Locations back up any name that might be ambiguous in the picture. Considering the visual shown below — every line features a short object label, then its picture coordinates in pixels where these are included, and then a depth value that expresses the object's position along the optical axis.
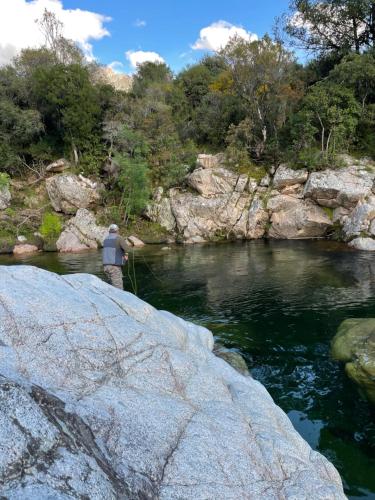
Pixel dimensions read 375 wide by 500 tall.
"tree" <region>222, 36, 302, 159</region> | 39.28
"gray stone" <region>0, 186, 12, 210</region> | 39.91
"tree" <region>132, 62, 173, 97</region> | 60.56
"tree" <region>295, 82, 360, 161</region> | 34.91
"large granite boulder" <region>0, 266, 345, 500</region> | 4.00
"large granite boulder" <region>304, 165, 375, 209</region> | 31.69
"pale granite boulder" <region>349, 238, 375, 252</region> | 27.52
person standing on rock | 14.67
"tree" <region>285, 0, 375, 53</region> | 38.88
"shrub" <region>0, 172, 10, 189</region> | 38.98
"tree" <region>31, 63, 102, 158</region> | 41.56
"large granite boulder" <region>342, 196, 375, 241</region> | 29.18
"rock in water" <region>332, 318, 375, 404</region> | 9.09
